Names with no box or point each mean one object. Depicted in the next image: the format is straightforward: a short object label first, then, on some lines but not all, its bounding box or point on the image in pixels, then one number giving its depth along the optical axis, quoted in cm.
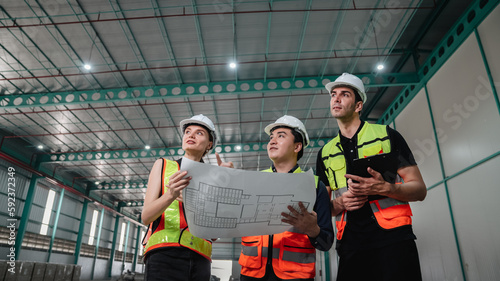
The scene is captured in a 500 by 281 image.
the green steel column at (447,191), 945
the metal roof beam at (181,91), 1395
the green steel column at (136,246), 4134
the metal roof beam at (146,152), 1991
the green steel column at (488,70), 802
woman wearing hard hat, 248
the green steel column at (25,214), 1961
